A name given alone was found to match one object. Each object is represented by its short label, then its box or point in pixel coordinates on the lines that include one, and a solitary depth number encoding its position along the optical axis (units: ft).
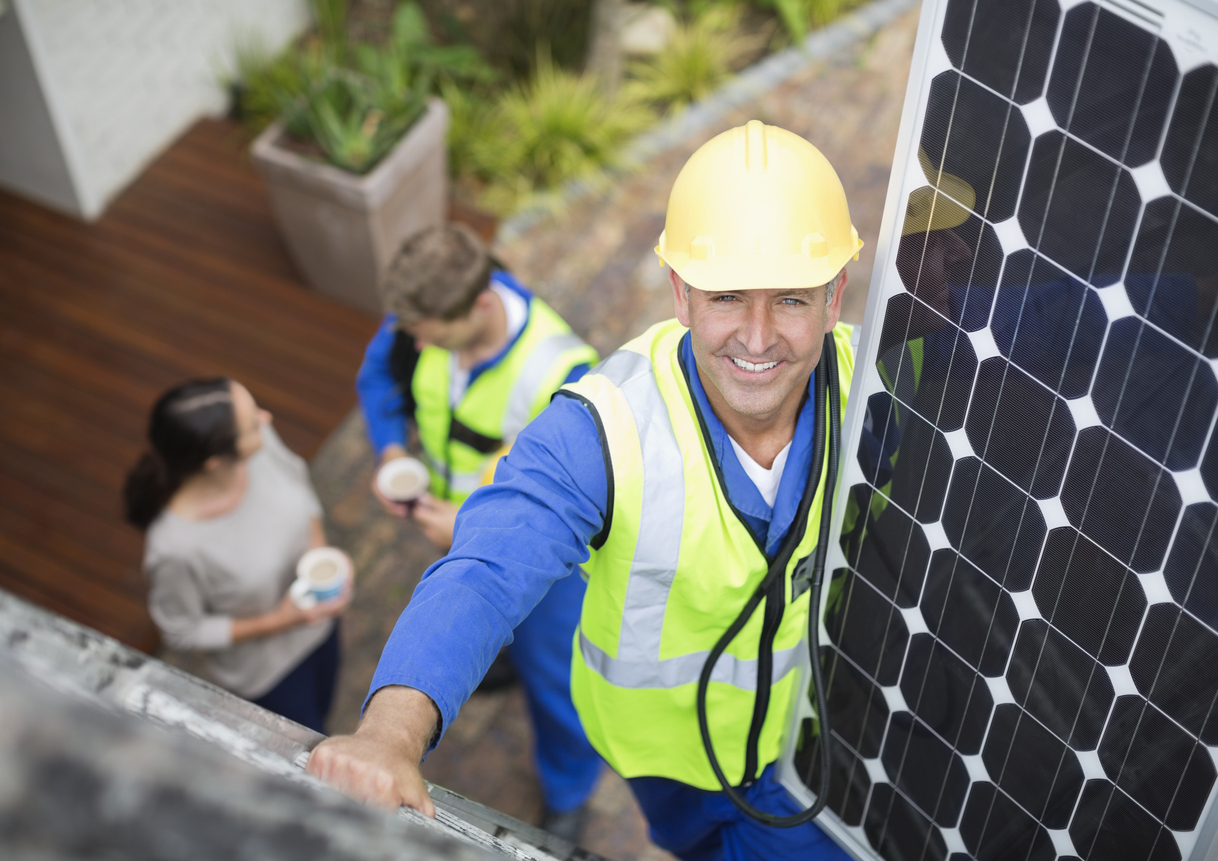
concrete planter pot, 17.98
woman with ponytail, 10.58
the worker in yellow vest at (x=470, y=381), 10.86
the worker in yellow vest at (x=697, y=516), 5.92
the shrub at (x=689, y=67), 22.97
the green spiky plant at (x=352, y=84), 18.26
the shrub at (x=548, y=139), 21.33
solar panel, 4.29
